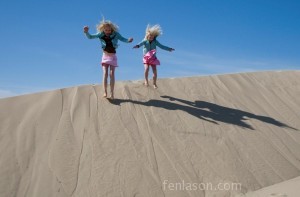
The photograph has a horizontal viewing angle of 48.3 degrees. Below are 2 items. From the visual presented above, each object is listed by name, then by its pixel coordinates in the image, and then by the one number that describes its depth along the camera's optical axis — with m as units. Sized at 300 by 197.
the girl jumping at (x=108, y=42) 5.39
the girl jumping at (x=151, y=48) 6.10
